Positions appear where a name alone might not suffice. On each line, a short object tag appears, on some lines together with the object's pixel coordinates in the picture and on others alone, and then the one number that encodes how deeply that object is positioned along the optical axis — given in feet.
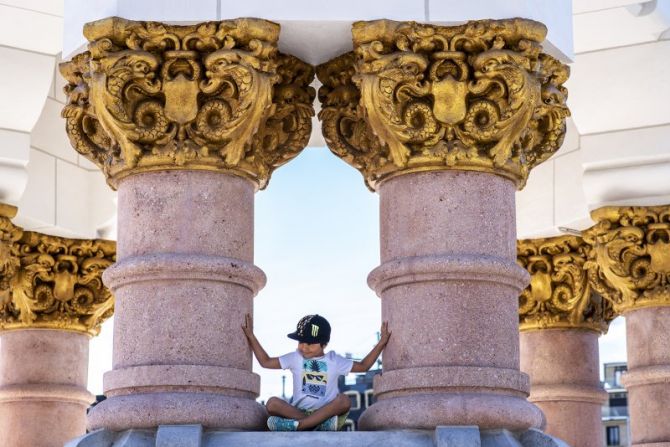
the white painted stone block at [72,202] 73.77
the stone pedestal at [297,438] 43.52
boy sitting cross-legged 45.93
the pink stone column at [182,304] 44.45
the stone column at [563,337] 74.13
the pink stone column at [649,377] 67.51
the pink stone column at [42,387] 72.18
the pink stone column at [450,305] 44.70
